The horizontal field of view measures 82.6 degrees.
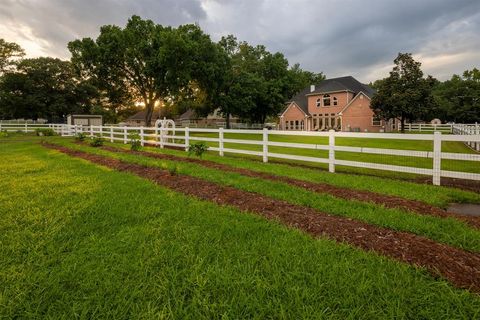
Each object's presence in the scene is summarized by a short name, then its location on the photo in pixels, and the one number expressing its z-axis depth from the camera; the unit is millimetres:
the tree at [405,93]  32188
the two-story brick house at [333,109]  39438
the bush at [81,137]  19630
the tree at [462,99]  60812
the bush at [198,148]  10336
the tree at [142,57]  29781
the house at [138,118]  77669
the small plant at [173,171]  7314
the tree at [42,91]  52469
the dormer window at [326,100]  43375
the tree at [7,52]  52844
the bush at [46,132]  28312
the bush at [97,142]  15725
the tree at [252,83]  46531
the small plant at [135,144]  13758
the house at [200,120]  67944
